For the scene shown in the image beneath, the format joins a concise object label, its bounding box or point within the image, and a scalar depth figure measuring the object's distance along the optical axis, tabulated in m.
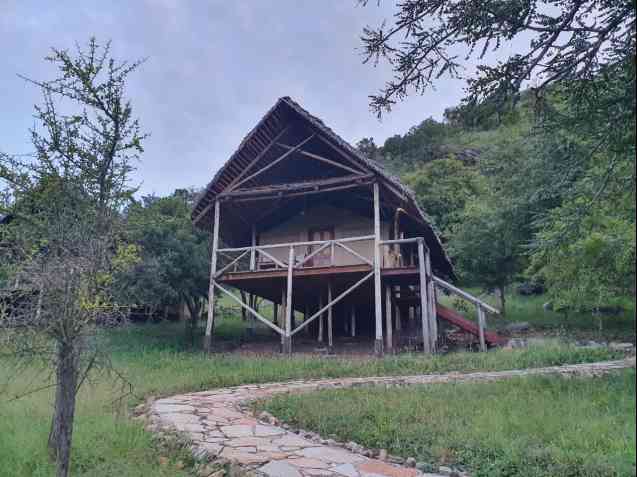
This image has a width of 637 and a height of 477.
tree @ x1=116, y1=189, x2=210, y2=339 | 15.61
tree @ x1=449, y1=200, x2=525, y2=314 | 18.83
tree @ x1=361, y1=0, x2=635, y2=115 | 4.36
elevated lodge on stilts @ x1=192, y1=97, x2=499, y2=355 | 13.44
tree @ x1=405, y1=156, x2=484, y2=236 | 32.09
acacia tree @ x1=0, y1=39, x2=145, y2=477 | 4.29
